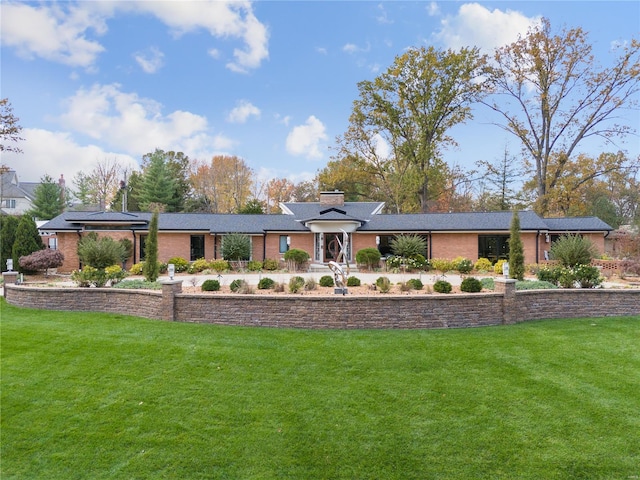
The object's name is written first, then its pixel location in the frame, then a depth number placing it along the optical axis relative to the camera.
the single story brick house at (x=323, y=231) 22.11
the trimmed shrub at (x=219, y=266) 20.95
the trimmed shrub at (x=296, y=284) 10.75
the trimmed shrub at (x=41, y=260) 17.77
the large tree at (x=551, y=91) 26.45
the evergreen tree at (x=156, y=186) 43.03
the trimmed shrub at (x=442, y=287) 10.10
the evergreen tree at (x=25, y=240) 19.69
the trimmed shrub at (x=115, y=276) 12.37
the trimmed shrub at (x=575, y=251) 13.55
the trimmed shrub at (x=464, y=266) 19.88
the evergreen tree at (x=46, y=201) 39.59
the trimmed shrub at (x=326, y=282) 12.01
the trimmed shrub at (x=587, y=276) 11.05
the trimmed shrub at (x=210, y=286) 10.94
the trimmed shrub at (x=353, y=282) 12.17
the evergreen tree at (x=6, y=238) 20.66
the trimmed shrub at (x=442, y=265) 21.08
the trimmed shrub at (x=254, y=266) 21.31
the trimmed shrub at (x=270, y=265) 21.86
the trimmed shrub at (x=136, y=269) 19.09
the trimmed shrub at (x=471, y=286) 10.03
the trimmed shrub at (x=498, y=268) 20.00
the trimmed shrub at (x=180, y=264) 20.52
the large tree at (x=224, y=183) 48.75
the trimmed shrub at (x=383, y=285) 10.42
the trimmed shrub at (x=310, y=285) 11.34
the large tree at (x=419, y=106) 32.38
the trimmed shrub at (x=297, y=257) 21.89
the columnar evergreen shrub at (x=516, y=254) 13.31
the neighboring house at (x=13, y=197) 45.62
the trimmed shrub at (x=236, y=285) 10.63
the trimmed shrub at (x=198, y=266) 20.31
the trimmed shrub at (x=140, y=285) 11.38
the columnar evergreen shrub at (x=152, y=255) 13.12
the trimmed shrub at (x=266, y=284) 11.31
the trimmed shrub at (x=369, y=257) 21.64
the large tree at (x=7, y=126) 24.67
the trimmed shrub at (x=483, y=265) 20.88
